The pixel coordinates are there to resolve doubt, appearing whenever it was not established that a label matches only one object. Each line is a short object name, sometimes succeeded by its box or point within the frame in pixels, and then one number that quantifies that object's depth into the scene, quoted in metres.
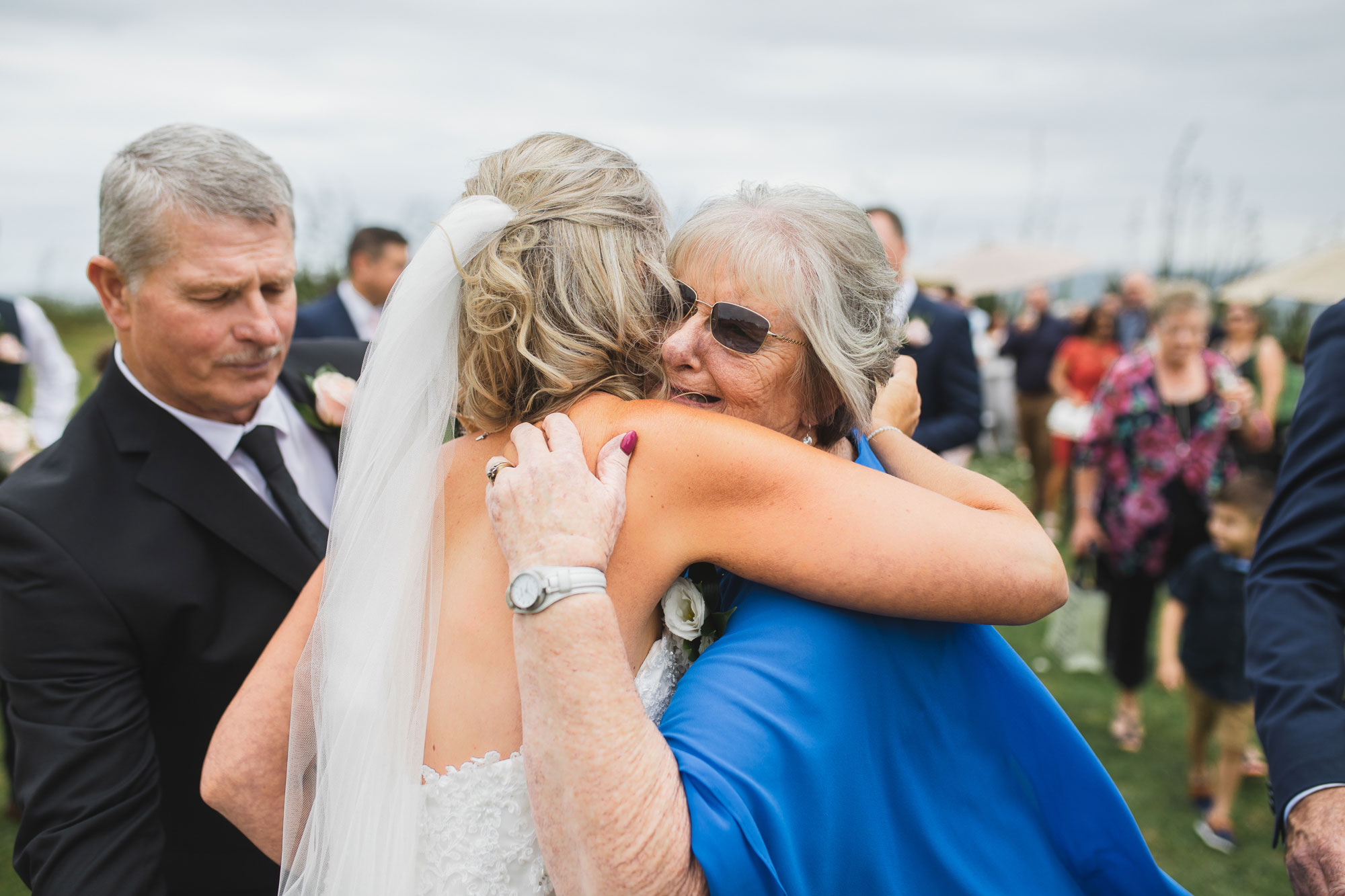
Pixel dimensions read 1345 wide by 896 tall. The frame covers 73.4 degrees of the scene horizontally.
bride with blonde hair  1.58
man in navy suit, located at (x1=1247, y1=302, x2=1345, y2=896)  1.80
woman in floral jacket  5.58
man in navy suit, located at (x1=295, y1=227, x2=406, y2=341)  7.59
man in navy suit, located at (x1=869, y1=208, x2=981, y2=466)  5.80
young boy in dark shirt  4.76
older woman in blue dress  1.44
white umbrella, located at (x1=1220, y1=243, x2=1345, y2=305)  6.92
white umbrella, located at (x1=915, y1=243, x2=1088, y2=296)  13.12
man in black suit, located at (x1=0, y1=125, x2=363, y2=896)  1.99
